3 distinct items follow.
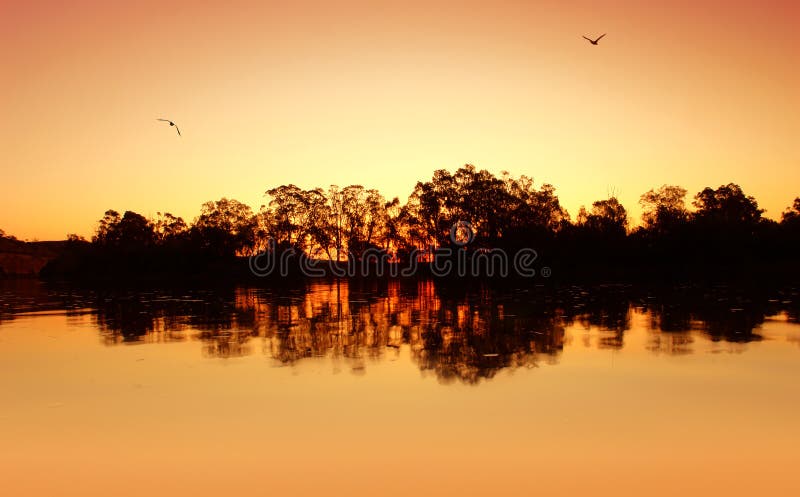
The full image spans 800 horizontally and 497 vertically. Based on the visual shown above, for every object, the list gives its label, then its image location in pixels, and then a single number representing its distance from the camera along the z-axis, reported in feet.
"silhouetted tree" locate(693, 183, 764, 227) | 353.72
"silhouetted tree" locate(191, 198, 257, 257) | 327.84
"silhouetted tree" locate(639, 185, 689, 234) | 271.49
